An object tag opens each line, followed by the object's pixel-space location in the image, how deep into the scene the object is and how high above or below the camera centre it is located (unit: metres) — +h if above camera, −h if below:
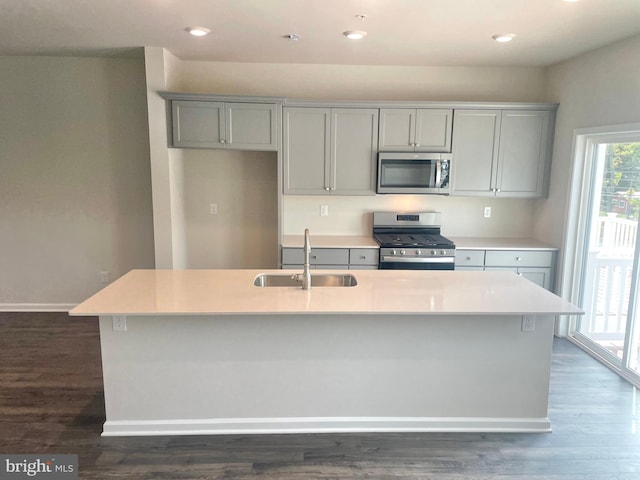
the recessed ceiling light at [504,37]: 3.43 +1.19
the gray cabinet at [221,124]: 4.16 +0.58
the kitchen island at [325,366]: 2.61 -1.07
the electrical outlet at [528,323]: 2.64 -0.79
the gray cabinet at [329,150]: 4.32 +0.36
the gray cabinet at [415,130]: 4.34 +0.57
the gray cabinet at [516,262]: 4.26 -0.70
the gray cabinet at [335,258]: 4.29 -0.68
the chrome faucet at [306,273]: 2.74 -0.53
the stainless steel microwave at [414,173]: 4.36 +0.15
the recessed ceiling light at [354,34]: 3.42 +1.19
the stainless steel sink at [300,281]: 3.09 -0.65
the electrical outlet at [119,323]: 2.54 -0.79
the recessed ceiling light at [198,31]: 3.38 +1.19
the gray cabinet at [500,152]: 4.37 +0.36
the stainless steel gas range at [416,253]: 4.26 -0.62
